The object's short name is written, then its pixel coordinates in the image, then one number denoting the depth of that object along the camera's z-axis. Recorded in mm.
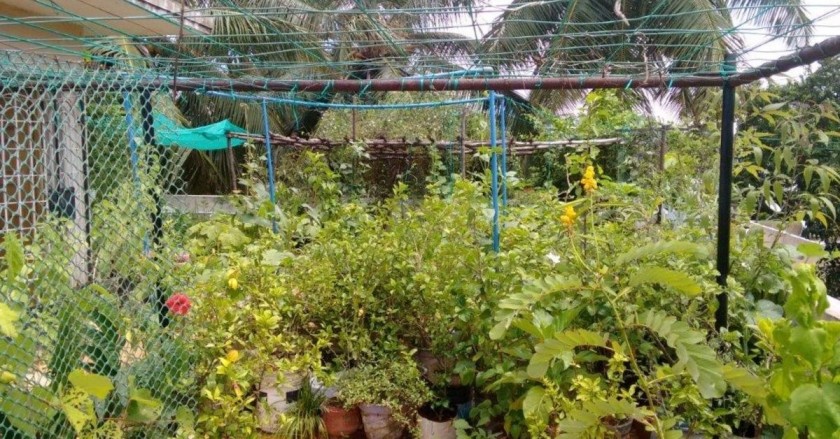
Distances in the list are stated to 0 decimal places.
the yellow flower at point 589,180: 2230
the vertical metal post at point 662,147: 5822
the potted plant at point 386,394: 2584
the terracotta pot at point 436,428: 2578
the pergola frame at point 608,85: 2303
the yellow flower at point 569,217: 2191
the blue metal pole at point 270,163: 5391
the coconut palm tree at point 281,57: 8383
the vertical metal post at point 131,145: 2240
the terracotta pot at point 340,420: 2738
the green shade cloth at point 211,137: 6613
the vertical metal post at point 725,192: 2305
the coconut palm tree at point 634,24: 8781
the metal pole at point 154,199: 2361
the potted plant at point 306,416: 2648
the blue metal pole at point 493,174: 2973
